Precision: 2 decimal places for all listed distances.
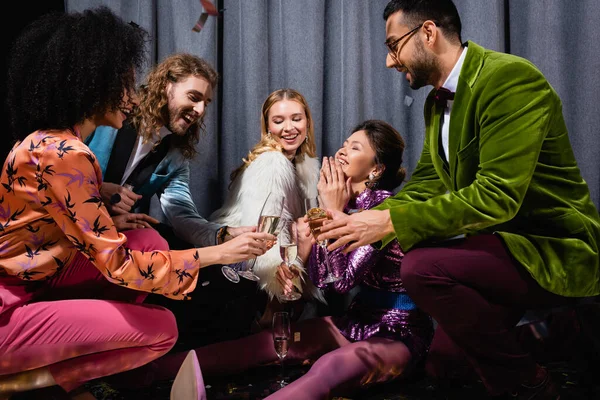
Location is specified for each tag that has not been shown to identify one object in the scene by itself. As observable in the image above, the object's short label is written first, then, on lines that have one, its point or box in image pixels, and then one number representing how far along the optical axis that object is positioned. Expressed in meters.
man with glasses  1.63
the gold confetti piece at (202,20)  2.80
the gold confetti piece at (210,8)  2.80
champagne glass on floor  1.88
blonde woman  2.42
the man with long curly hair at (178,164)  2.43
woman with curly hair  1.49
